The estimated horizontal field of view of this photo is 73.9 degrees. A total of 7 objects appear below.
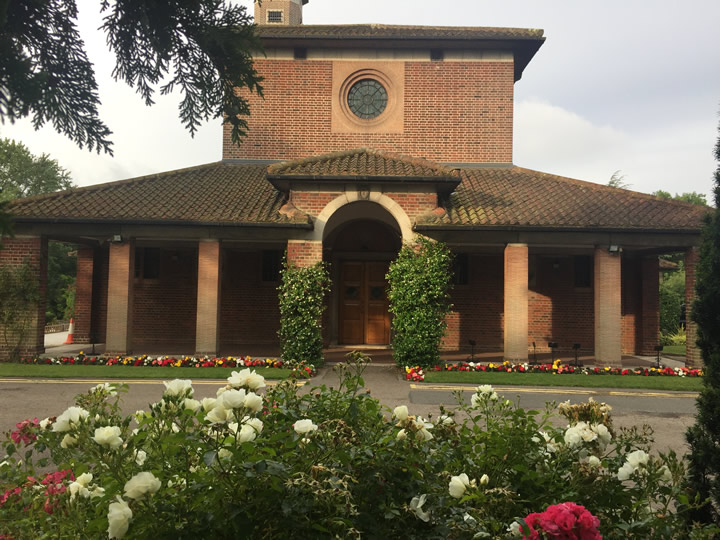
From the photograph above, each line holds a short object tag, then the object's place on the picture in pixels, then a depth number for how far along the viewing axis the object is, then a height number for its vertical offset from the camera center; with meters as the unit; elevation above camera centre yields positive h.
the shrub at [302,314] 12.28 -0.31
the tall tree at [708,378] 3.11 -0.45
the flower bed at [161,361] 12.41 -1.62
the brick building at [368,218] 12.91 +2.35
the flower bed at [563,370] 12.16 -1.58
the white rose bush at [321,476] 1.80 -0.77
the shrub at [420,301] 12.16 +0.10
